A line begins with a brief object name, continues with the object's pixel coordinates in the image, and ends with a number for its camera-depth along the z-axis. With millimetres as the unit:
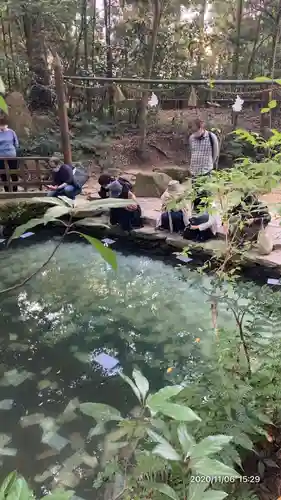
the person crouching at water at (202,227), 4695
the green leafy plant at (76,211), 760
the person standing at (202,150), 4738
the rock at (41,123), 9039
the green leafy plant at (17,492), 771
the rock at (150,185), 6422
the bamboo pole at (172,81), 5230
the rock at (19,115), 8625
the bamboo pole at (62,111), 5875
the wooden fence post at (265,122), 6921
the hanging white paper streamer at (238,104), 5887
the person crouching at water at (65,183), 5332
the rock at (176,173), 7312
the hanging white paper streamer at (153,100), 6395
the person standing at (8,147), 5730
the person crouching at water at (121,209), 5027
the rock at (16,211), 5773
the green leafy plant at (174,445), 916
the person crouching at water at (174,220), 4996
